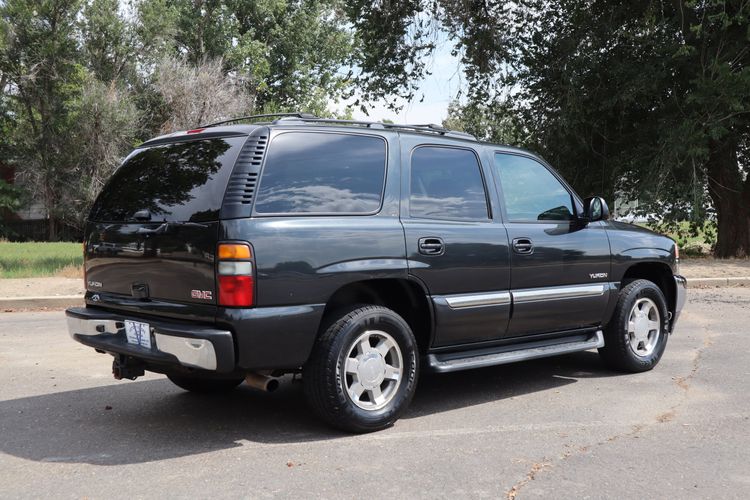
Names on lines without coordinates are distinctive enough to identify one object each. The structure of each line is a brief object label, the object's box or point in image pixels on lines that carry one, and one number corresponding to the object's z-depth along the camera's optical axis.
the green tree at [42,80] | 36.56
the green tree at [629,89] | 17.44
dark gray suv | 4.61
